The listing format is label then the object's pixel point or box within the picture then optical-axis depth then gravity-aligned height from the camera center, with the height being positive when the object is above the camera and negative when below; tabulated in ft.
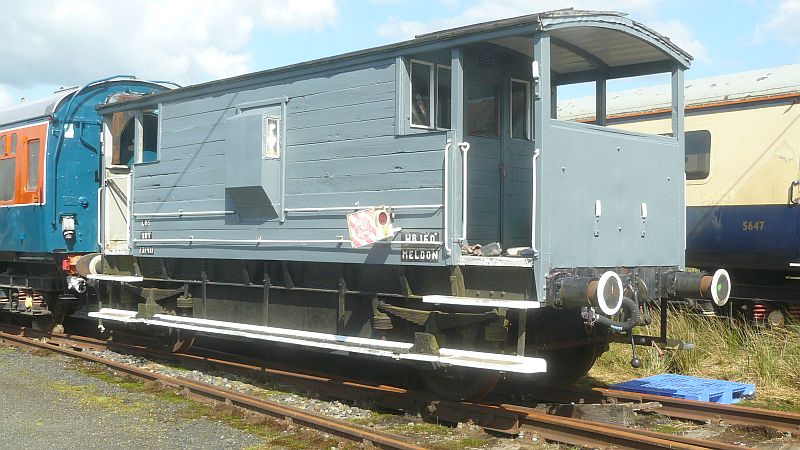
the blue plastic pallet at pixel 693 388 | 26.03 -4.27
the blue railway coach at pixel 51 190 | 39.34 +2.97
